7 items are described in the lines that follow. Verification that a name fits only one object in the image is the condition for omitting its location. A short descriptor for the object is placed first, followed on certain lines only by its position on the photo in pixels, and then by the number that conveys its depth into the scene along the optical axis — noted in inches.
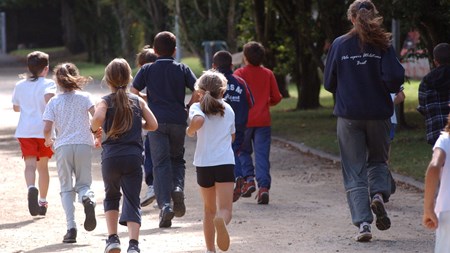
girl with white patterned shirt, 730.8
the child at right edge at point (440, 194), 433.4
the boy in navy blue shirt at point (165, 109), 778.8
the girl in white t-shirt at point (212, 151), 641.0
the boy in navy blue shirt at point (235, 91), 857.5
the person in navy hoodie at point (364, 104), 701.9
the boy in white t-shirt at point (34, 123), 817.5
